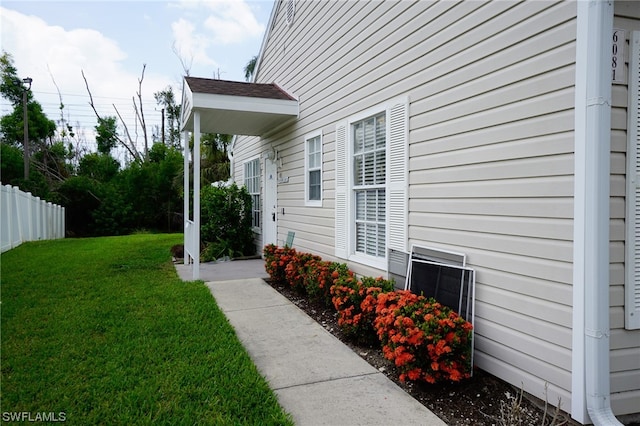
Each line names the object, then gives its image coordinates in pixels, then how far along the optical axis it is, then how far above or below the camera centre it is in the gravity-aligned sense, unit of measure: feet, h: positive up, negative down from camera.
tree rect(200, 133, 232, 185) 54.80 +6.94
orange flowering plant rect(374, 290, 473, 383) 8.56 -2.92
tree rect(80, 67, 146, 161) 88.20 +15.49
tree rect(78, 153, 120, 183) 73.87 +7.51
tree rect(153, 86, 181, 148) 92.89 +22.31
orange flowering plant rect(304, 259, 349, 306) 15.16 -2.68
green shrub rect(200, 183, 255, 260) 28.40 -0.97
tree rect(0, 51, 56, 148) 77.92 +19.25
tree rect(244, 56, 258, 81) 71.77 +25.14
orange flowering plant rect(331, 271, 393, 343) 11.62 -2.87
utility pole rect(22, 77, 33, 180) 57.26 +8.02
